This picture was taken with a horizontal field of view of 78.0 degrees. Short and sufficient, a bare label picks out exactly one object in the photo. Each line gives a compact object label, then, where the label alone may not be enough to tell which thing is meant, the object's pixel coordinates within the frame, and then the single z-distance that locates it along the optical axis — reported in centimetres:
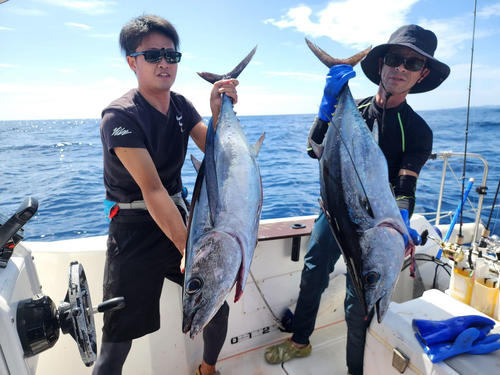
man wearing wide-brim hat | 179
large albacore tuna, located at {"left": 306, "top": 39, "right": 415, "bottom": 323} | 119
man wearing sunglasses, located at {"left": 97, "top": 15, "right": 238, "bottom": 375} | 147
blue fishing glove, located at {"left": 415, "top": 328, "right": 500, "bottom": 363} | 146
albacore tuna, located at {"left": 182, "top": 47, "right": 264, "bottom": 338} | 98
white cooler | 143
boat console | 93
